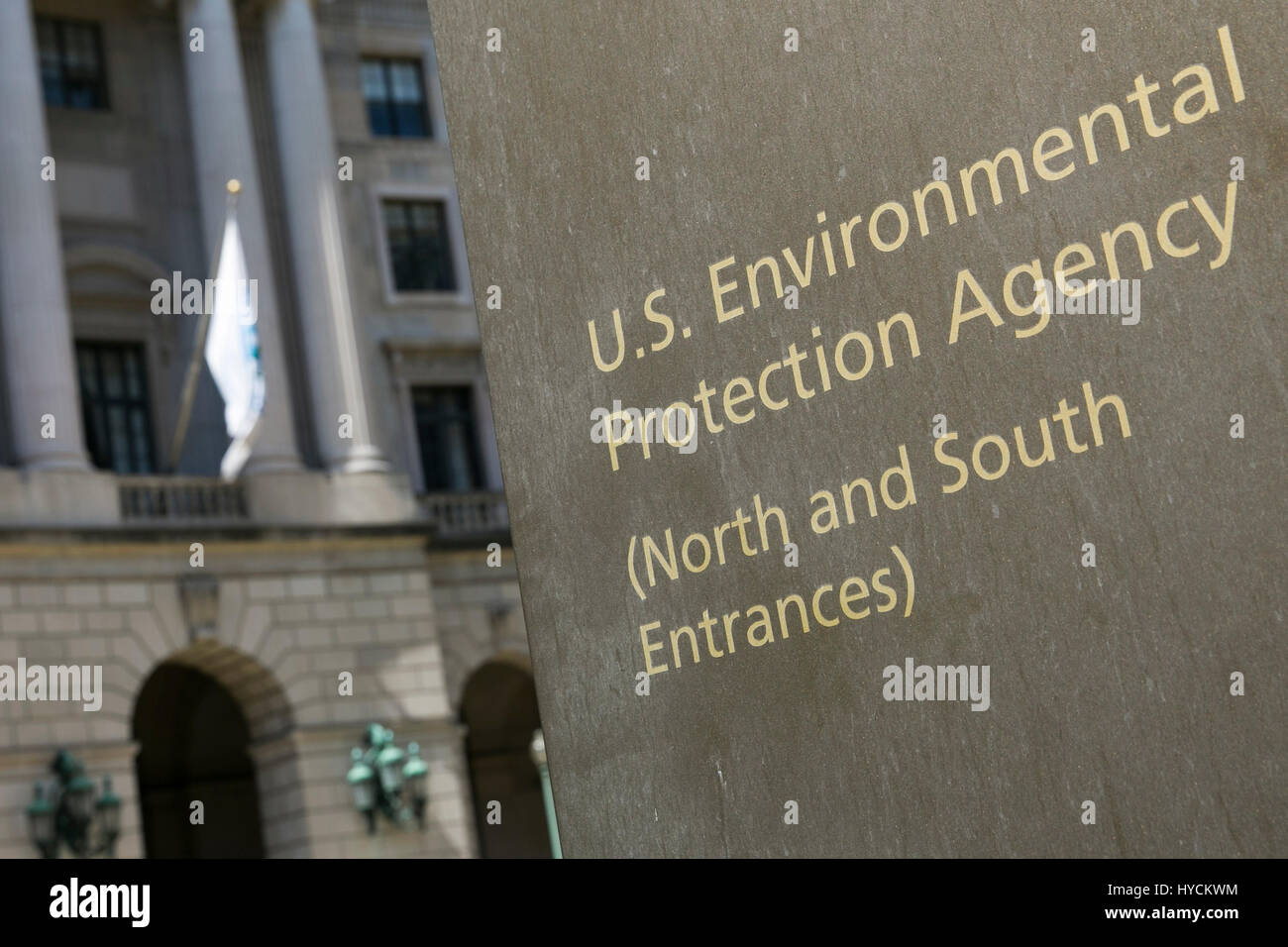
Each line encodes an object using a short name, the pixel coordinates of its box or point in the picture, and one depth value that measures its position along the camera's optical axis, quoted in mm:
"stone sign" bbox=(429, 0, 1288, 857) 3281
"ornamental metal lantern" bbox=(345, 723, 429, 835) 25891
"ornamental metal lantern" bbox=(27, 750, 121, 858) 22844
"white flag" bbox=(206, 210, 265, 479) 23047
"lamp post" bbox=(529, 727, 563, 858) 17745
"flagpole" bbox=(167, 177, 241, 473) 23656
